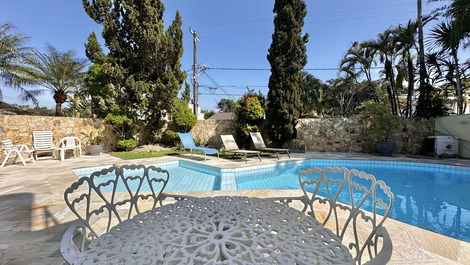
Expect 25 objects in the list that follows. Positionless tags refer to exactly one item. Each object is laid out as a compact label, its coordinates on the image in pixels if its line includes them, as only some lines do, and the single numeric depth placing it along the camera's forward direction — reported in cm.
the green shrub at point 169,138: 1039
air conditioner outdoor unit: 750
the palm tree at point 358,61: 991
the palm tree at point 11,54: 848
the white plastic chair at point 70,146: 684
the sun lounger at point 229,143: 777
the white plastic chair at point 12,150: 584
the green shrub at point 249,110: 971
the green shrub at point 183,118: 1045
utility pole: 1389
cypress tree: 938
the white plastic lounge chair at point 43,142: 693
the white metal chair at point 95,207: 94
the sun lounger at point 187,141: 800
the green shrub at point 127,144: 909
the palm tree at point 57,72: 998
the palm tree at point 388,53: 909
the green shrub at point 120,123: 883
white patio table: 85
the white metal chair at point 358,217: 96
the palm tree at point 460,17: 618
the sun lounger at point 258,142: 806
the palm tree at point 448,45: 751
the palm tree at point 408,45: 874
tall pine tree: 868
